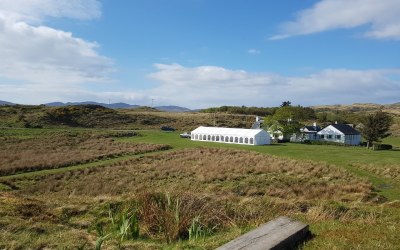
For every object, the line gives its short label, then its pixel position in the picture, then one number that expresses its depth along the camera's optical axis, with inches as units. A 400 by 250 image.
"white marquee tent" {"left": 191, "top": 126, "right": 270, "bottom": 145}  2600.9
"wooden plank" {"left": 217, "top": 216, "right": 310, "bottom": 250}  261.3
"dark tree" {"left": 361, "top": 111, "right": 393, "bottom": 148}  2479.2
